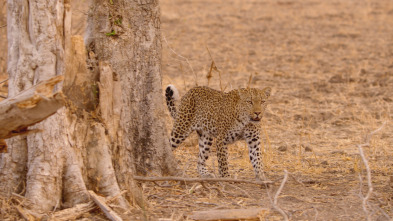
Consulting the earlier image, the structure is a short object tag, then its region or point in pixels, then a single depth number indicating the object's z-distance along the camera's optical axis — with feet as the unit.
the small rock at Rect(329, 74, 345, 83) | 87.25
